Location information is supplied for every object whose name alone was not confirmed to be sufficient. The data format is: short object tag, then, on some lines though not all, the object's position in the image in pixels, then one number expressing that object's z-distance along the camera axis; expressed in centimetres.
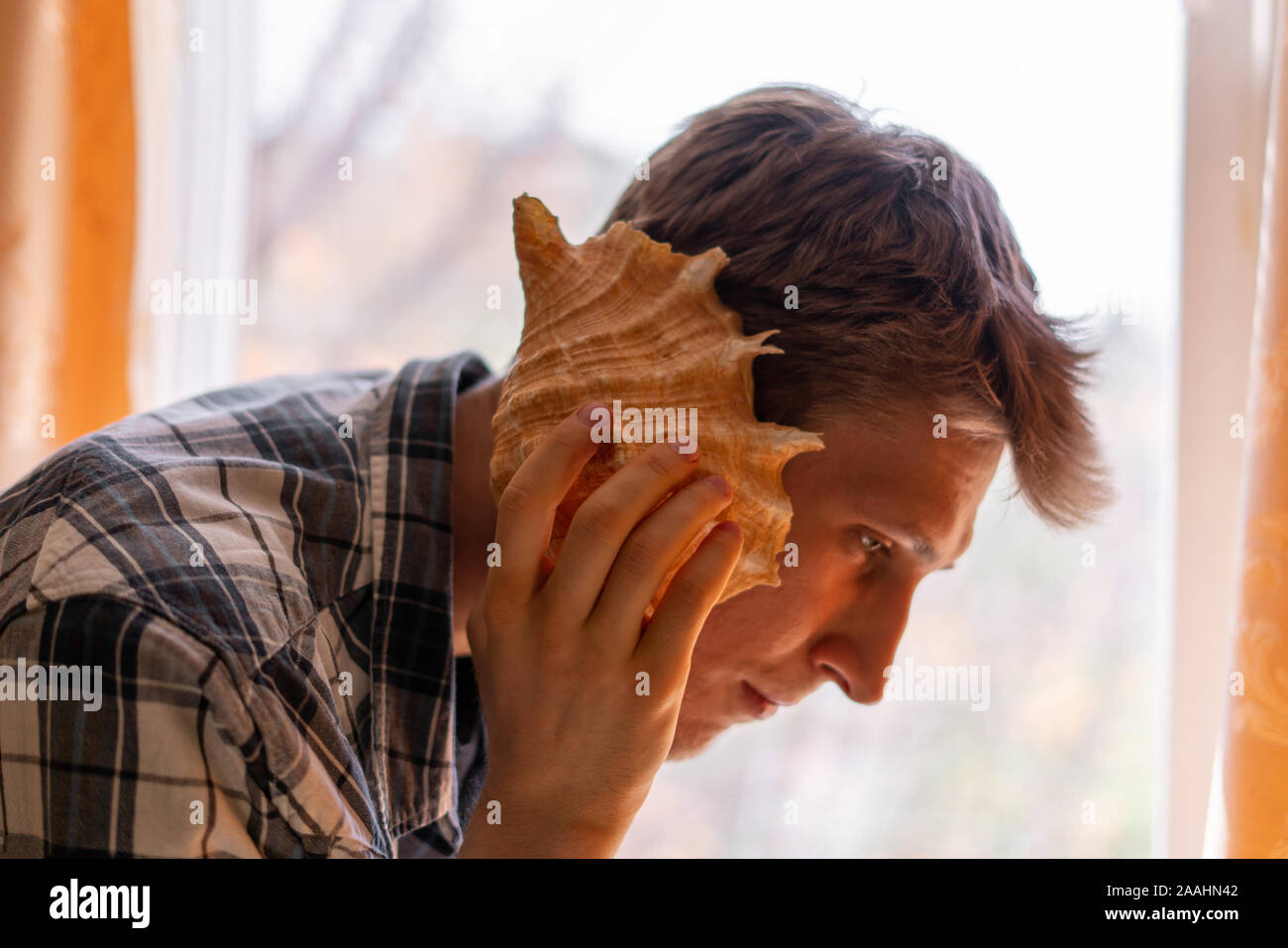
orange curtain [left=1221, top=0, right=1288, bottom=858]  87
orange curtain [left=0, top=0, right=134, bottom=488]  121
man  58
